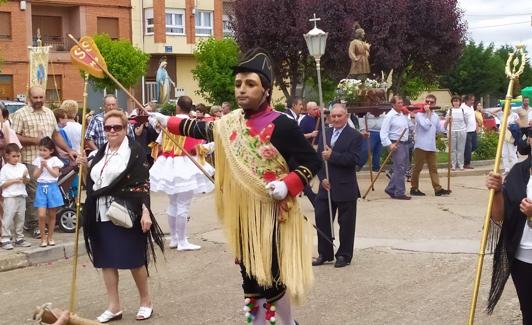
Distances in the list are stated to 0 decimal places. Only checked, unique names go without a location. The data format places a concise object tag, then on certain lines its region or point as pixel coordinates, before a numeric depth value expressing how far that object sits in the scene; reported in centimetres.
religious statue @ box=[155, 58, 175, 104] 2681
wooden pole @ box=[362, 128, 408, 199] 1376
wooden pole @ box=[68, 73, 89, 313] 609
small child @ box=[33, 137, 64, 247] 932
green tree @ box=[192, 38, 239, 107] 3934
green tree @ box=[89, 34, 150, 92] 3819
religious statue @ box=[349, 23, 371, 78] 1805
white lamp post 1123
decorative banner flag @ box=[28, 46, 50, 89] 1545
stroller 1036
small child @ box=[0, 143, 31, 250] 917
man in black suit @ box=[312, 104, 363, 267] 822
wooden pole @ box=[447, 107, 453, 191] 1454
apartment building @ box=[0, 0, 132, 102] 3928
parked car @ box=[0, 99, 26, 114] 2117
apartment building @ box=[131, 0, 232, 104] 4488
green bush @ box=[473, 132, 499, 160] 1991
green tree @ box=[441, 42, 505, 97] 5625
